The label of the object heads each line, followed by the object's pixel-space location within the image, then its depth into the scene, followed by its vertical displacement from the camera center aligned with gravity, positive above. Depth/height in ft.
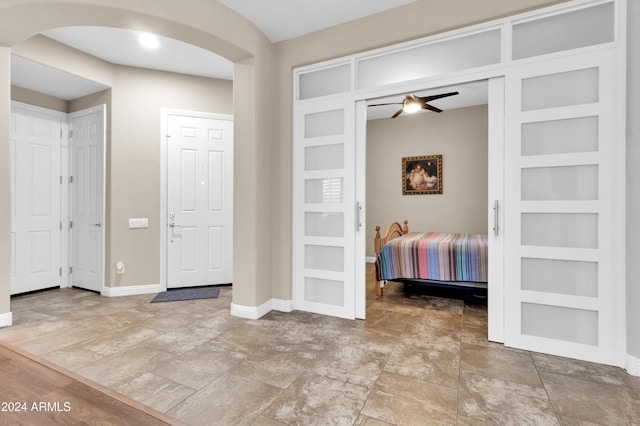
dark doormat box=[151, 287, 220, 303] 13.25 -3.69
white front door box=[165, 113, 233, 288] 14.56 +0.44
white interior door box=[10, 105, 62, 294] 13.67 +0.42
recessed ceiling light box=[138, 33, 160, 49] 11.31 +6.15
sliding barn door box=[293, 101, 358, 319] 10.68 +0.01
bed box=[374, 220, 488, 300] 12.29 -2.16
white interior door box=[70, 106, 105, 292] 14.07 +0.48
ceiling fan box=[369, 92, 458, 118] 13.99 +4.80
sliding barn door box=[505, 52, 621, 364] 7.56 +0.04
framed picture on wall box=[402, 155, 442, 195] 20.36 +2.27
